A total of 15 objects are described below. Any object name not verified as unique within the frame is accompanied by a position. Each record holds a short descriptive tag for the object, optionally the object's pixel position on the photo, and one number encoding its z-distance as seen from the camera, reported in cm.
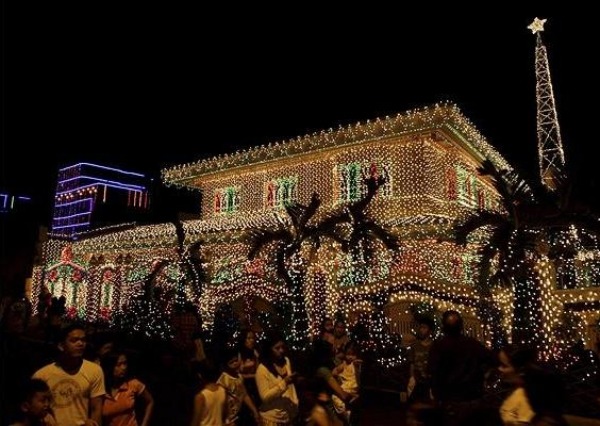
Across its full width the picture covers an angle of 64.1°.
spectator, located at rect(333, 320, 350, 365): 754
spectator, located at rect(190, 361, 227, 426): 423
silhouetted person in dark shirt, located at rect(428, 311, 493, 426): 466
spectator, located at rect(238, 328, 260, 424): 601
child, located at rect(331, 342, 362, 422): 607
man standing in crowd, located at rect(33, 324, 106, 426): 381
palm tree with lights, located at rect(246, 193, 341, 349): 1155
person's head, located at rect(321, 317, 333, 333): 791
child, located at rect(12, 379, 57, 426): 328
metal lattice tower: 1970
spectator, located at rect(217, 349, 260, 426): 486
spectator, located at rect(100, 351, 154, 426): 441
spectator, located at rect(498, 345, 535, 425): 343
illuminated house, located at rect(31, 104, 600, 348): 1179
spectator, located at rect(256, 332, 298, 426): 488
